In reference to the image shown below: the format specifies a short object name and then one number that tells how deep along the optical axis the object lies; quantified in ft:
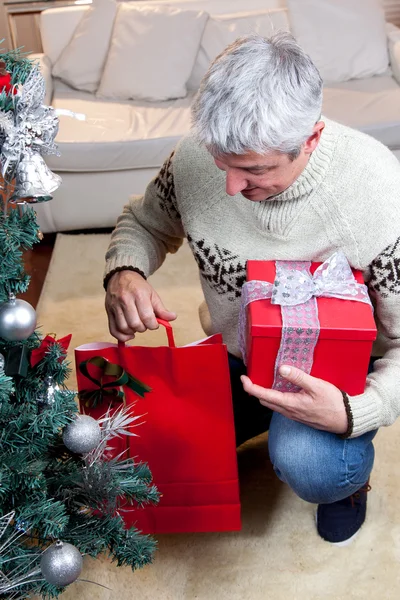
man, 3.23
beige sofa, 8.43
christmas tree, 2.91
